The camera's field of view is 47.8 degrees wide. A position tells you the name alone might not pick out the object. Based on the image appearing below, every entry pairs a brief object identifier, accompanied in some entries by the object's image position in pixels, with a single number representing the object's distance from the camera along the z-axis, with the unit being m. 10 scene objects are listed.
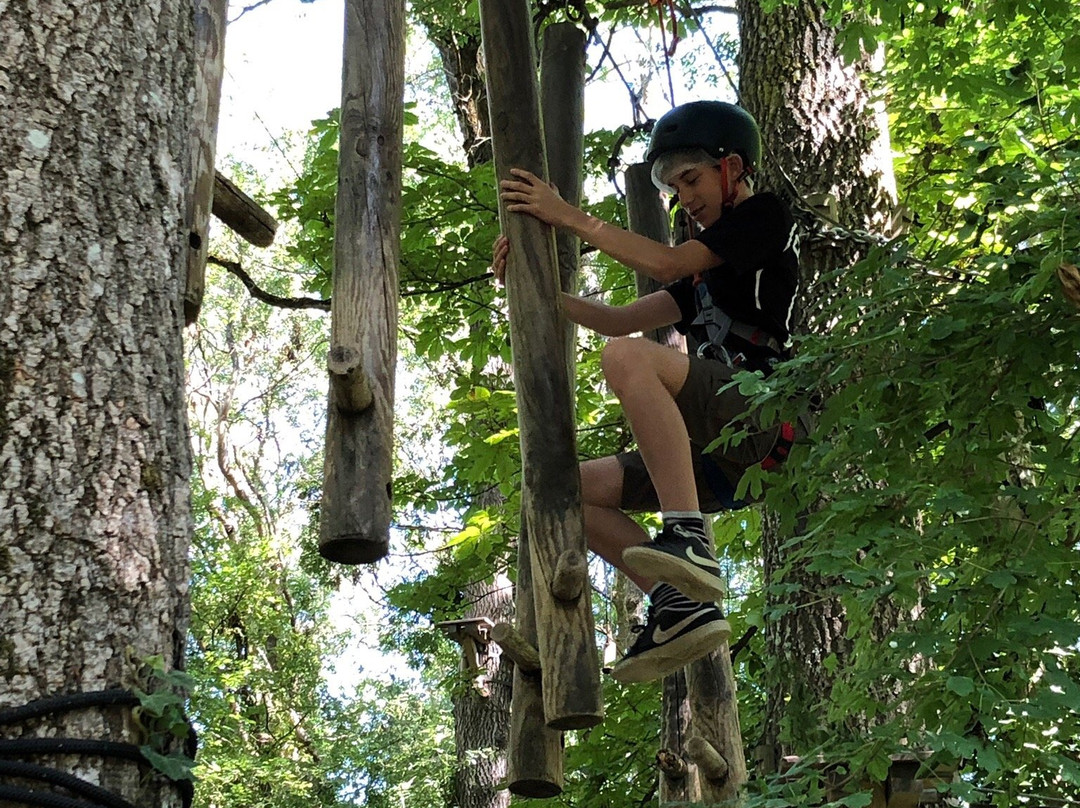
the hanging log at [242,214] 3.29
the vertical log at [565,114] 3.97
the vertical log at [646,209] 4.62
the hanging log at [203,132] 2.50
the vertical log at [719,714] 4.05
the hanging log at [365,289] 2.70
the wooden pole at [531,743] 3.14
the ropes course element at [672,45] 4.15
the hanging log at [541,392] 2.85
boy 3.04
